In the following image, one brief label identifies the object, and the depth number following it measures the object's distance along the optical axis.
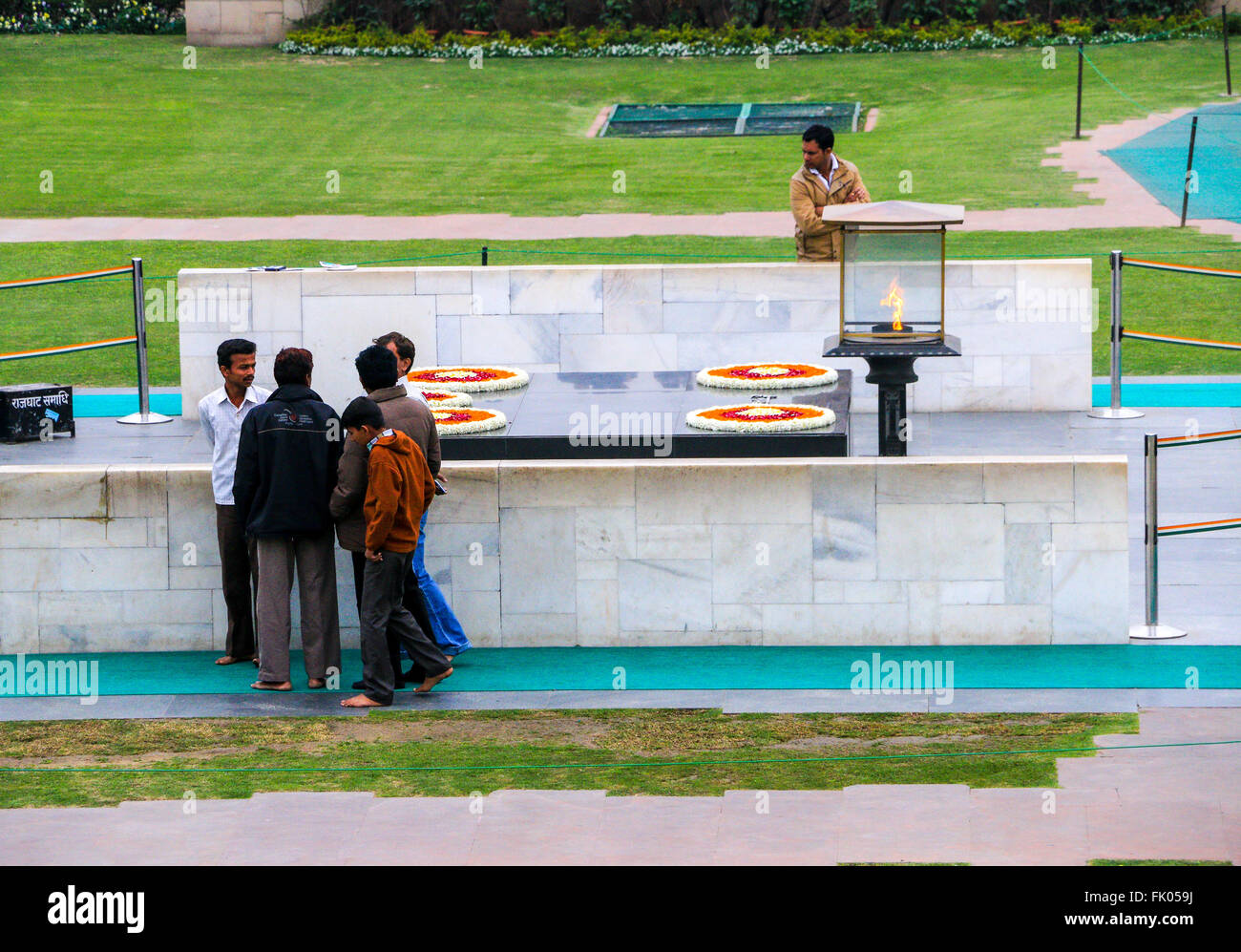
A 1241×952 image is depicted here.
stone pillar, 44.69
